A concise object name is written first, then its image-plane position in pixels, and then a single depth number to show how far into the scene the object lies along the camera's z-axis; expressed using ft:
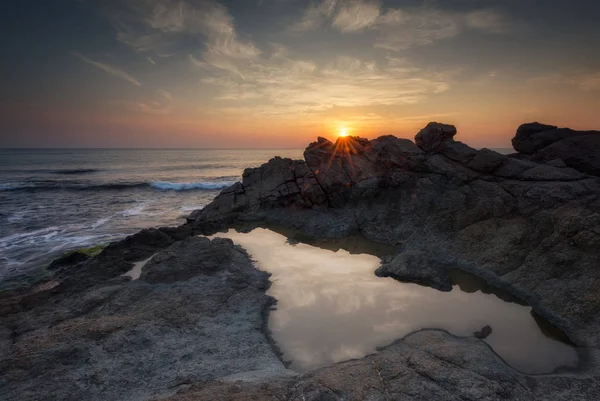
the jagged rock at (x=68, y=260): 58.62
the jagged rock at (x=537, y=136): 73.41
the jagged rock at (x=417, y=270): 44.34
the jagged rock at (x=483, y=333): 33.00
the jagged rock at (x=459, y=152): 65.16
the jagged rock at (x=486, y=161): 60.39
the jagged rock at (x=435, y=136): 71.00
